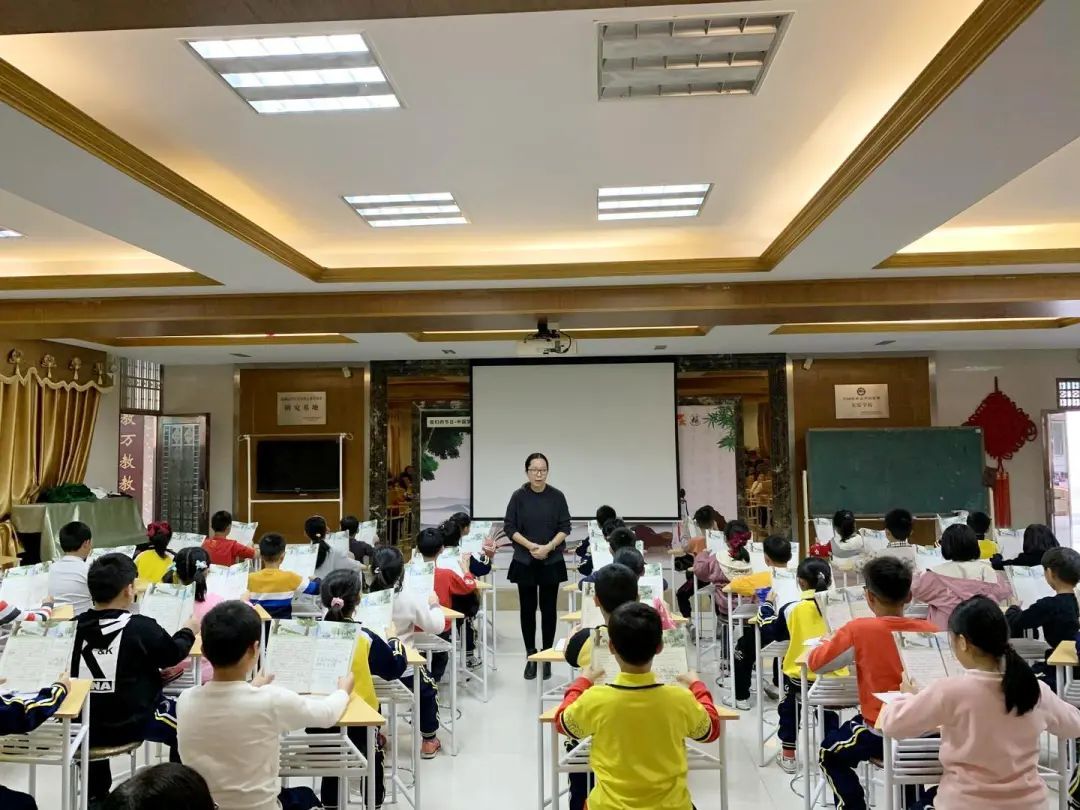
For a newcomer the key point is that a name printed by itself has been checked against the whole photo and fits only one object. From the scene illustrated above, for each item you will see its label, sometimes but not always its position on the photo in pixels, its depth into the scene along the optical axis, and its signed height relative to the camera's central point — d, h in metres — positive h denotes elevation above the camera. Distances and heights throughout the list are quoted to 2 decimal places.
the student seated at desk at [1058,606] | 3.42 -0.73
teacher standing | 5.00 -0.60
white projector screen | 8.43 +0.15
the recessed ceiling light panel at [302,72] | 2.62 +1.32
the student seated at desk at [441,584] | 4.51 -0.79
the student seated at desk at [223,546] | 5.38 -0.65
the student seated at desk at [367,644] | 2.88 -0.71
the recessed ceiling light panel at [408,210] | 4.21 +1.31
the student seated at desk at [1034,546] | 4.71 -0.64
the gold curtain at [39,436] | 6.81 +0.15
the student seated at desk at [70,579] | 4.26 -0.68
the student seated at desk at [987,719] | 1.97 -0.70
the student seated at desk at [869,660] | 2.55 -0.71
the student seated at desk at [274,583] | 4.19 -0.73
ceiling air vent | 2.54 +1.32
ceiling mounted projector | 5.78 +0.75
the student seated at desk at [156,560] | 4.75 -0.65
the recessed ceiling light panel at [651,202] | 4.11 +1.30
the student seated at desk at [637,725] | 1.89 -0.68
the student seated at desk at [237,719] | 1.97 -0.68
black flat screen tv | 9.17 -0.19
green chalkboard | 8.38 -0.31
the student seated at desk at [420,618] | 3.75 -0.80
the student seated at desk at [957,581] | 4.01 -0.72
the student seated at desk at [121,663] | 2.67 -0.71
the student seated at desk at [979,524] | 5.85 -0.62
